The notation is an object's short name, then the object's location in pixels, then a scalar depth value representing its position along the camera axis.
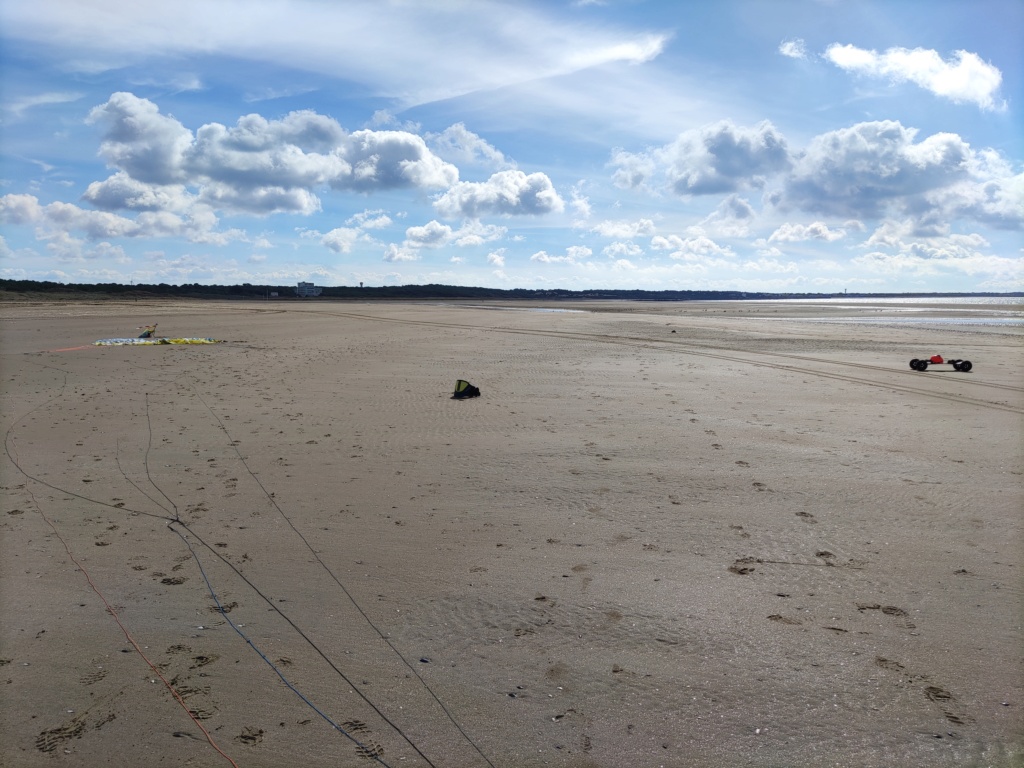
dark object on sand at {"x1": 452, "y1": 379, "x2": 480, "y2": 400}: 10.95
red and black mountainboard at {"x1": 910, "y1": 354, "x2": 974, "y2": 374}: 14.21
